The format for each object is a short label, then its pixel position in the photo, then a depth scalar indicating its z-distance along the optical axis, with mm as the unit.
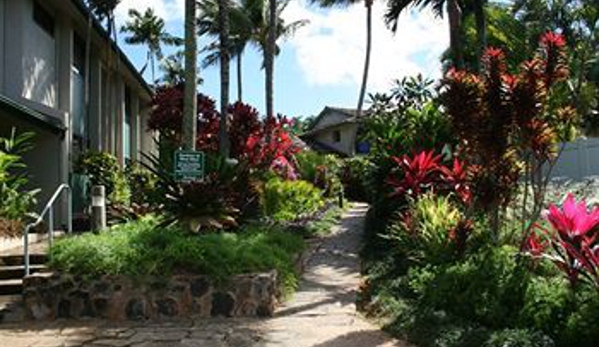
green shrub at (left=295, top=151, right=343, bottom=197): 25016
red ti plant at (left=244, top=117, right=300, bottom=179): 15438
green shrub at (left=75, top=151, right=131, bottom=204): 18188
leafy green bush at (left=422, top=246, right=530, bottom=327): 6973
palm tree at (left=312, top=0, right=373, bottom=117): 35906
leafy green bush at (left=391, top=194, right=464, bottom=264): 9094
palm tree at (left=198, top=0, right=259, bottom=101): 35906
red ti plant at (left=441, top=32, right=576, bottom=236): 8117
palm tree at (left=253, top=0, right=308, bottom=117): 20734
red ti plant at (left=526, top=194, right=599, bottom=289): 6691
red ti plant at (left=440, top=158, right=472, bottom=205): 10055
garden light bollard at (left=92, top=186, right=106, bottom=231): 11461
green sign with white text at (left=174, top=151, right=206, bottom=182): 9906
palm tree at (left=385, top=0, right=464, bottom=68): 15859
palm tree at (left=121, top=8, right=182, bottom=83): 50375
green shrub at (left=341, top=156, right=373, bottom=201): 29705
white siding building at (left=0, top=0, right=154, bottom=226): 14891
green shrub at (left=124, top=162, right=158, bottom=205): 16844
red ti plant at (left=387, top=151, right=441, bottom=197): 11555
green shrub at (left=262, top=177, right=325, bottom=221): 15534
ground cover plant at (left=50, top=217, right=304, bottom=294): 8750
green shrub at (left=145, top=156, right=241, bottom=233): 10148
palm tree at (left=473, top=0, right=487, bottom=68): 15352
